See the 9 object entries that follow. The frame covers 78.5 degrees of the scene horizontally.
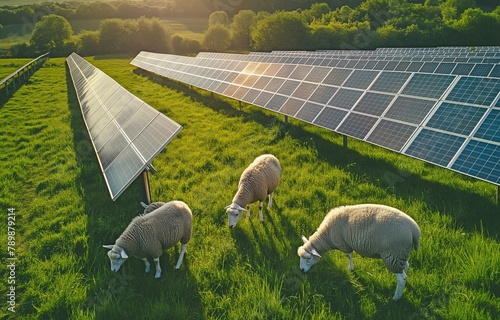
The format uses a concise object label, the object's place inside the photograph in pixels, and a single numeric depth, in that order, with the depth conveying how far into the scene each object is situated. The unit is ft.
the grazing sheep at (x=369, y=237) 17.48
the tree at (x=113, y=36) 243.60
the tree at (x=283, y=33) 218.18
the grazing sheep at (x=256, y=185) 25.46
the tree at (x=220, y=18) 317.01
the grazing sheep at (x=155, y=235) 21.08
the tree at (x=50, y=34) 224.74
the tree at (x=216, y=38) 249.14
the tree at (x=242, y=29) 263.08
